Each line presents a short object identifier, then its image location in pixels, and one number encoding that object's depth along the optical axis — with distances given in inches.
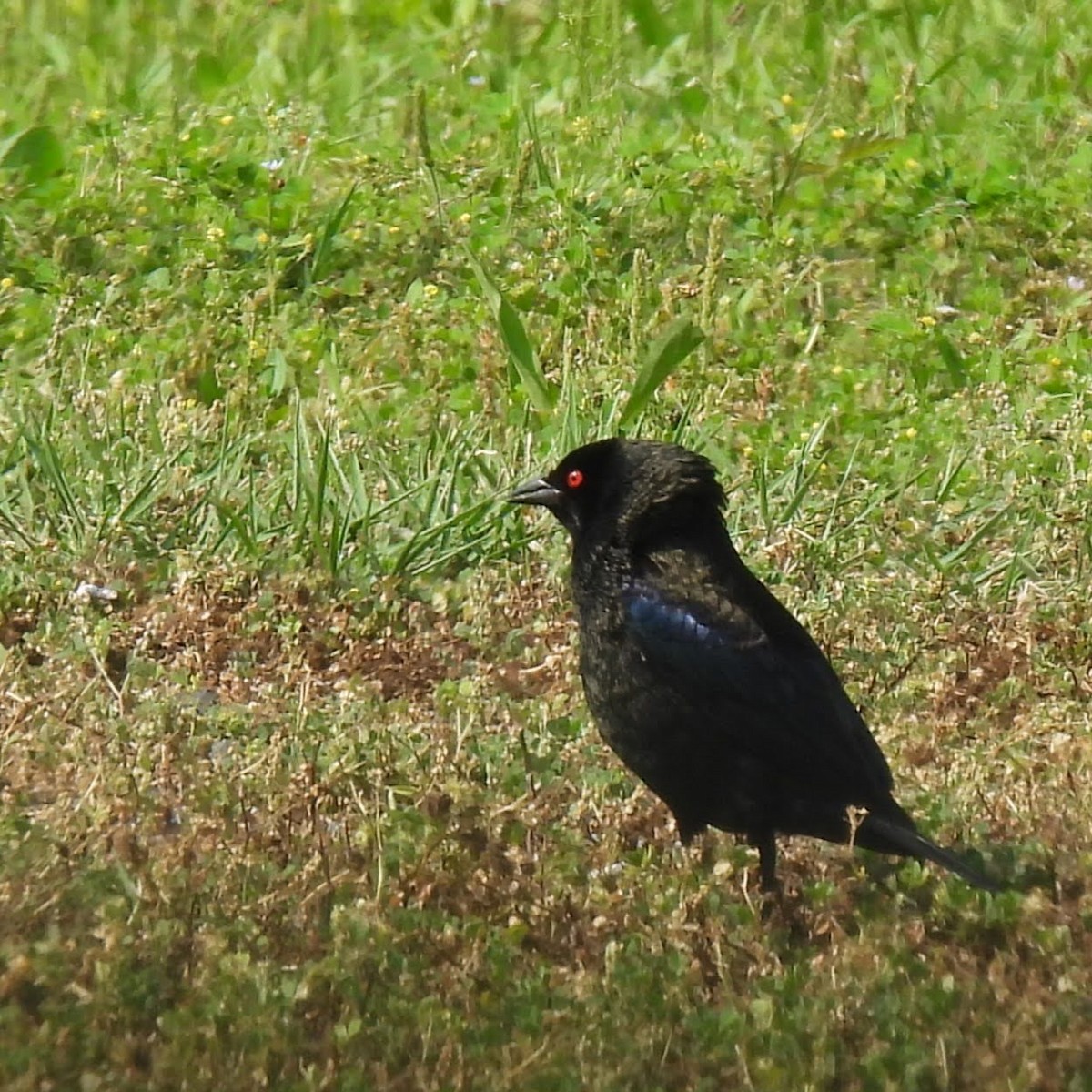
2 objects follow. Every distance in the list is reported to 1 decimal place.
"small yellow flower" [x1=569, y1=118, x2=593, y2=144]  684.1
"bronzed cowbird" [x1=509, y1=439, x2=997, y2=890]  393.4
